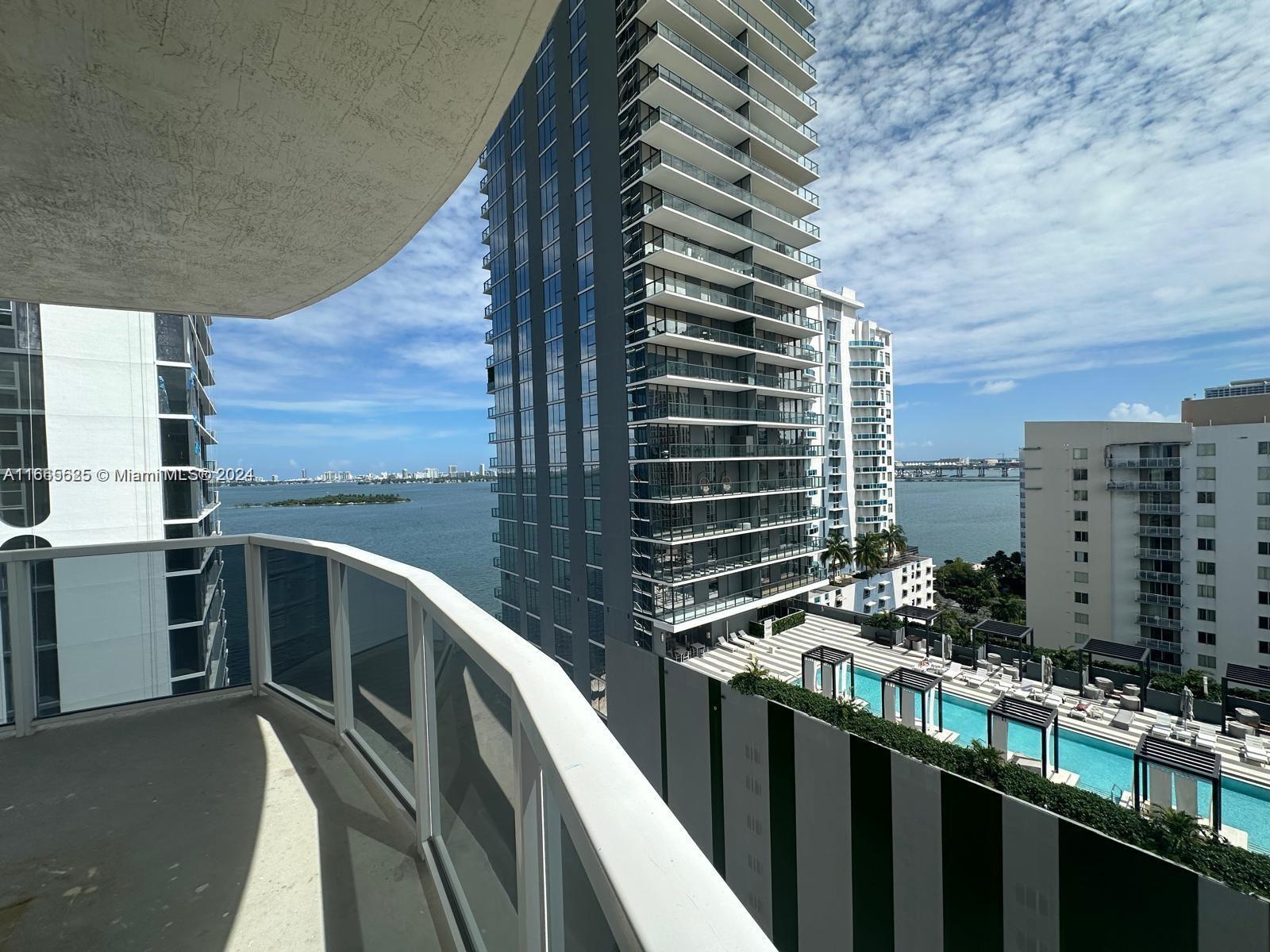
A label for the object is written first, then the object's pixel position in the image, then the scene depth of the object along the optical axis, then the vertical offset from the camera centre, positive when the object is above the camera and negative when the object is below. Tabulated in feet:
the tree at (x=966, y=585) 124.26 -32.06
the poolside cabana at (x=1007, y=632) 54.80 -19.10
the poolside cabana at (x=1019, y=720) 30.60 -15.87
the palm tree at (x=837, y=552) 92.17 -16.19
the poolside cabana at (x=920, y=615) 57.57 -17.41
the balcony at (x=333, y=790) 2.18 -4.19
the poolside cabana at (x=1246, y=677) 40.91 -18.45
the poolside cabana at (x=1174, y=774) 25.27 -16.21
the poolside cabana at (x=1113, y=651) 46.91 -18.68
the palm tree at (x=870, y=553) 102.01 -18.30
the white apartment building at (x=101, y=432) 26.45 +2.69
